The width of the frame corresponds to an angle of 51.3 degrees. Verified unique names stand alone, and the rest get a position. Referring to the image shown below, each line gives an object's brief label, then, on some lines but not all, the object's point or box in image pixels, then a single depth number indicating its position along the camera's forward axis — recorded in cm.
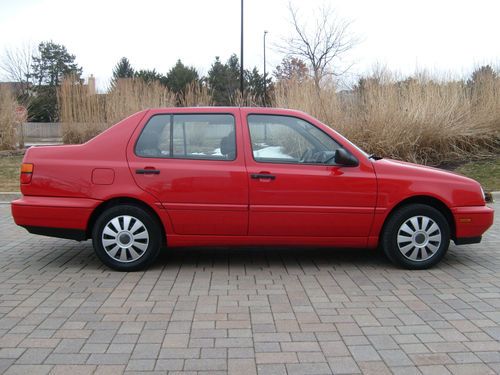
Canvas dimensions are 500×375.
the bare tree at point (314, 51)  2562
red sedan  516
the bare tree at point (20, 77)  4492
